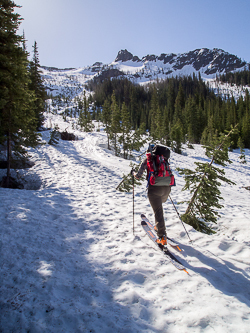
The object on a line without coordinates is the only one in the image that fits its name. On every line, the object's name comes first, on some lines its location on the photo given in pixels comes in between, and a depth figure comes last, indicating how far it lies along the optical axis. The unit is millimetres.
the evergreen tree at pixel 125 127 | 30967
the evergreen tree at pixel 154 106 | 58750
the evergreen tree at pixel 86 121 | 52819
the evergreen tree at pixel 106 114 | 36144
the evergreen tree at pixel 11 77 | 9375
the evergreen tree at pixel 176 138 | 41406
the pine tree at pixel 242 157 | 34356
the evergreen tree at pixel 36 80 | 25878
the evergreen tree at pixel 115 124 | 31531
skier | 4387
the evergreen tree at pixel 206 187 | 6109
